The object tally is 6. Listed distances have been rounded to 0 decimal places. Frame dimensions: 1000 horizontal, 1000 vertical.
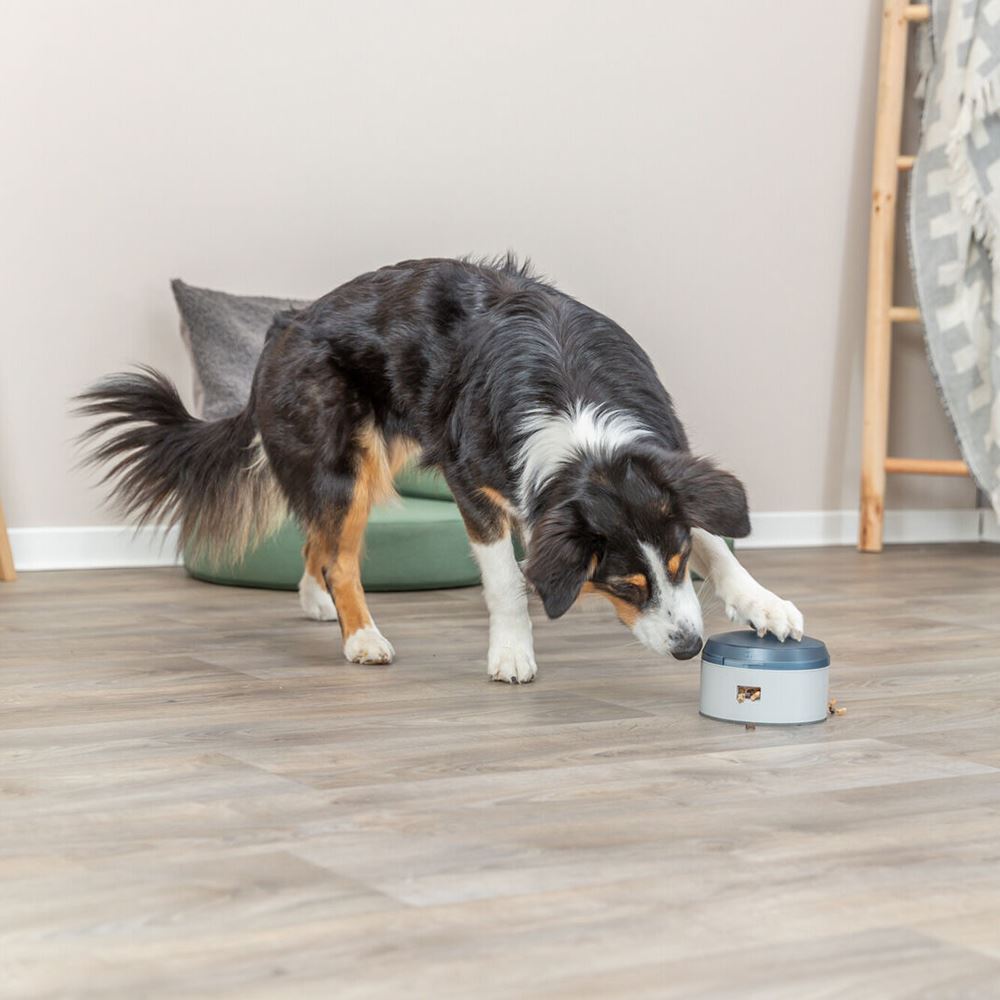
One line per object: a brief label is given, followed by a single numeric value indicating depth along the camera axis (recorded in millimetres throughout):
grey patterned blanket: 4551
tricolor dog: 2277
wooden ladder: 4750
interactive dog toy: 2227
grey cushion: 3947
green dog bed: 3672
